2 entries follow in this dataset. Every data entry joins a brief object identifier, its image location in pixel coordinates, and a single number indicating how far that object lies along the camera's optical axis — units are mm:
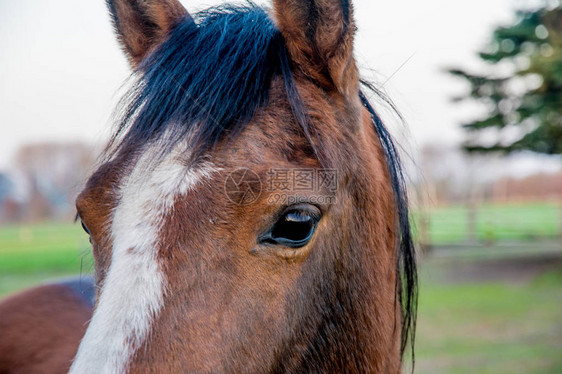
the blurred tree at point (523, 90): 11891
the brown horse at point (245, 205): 1371
